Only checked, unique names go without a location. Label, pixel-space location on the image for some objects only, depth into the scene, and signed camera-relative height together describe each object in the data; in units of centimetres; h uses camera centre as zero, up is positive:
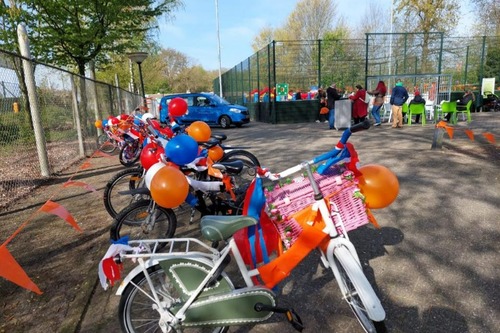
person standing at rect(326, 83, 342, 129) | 1374 -6
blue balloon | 342 -44
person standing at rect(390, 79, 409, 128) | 1239 -21
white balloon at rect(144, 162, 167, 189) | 309 -60
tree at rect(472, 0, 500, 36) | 1505 +396
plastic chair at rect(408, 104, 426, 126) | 1295 -52
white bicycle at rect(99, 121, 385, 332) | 205 -110
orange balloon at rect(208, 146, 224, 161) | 502 -73
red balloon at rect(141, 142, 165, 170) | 367 -53
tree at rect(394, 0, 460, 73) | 2538 +601
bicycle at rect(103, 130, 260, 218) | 443 -98
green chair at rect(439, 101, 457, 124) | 1205 -46
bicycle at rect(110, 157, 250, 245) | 352 -112
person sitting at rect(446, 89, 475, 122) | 1525 -31
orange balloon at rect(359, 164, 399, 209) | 230 -61
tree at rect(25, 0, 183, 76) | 1151 +299
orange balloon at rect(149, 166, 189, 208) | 279 -67
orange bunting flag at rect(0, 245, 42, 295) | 256 -120
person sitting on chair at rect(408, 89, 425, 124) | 1312 -15
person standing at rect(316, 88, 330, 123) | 1694 -35
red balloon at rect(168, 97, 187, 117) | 495 -3
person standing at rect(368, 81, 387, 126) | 1311 -13
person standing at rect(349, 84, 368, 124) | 1309 -28
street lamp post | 1523 +224
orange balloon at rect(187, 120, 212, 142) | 497 -40
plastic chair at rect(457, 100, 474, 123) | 1270 -70
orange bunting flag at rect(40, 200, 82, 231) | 352 -109
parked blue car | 1745 -40
